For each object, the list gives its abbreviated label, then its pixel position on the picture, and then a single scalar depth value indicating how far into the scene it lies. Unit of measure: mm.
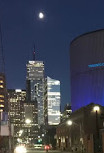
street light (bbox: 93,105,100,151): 72812
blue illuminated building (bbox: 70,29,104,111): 152000
